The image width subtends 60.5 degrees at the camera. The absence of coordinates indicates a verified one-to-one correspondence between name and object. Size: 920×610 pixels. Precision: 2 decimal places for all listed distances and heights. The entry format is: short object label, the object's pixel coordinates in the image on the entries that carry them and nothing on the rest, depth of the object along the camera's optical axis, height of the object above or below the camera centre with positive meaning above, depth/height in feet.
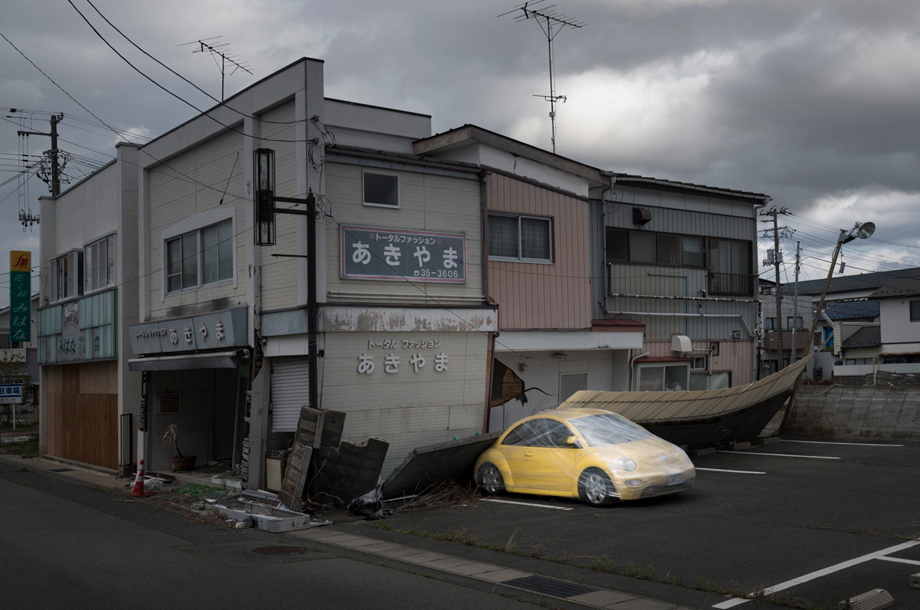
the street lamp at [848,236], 64.75 +8.29
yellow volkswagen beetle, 39.19 -6.35
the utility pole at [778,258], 133.28 +14.73
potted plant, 61.00 -8.82
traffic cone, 52.95 -9.48
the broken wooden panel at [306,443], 42.37 -5.44
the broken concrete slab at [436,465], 43.91 -7.10
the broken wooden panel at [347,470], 42.93 -7.04
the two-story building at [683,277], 65.82 +5.42
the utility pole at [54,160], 108.99 +25.79
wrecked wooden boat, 54.65 -4.92
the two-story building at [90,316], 66.23 +2.73
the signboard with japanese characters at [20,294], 85.81 +5.70
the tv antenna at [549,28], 63.93 +26.27
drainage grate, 25.36 -8.14
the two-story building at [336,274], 46.93 +4.41
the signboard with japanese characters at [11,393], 105.40 -6.15
